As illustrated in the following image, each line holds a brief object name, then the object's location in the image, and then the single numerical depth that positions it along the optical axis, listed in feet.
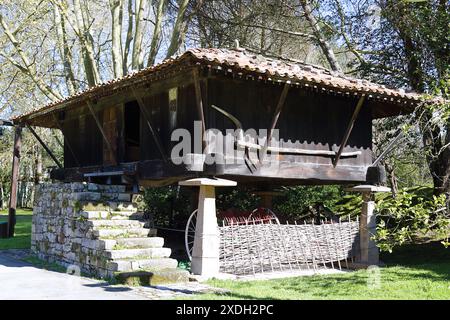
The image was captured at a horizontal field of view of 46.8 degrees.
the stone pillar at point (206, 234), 25.82
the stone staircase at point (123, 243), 24.31
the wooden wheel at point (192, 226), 37.58
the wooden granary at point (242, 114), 26.05
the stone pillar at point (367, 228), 32.96
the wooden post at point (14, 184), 45.44
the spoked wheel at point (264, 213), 37.02
